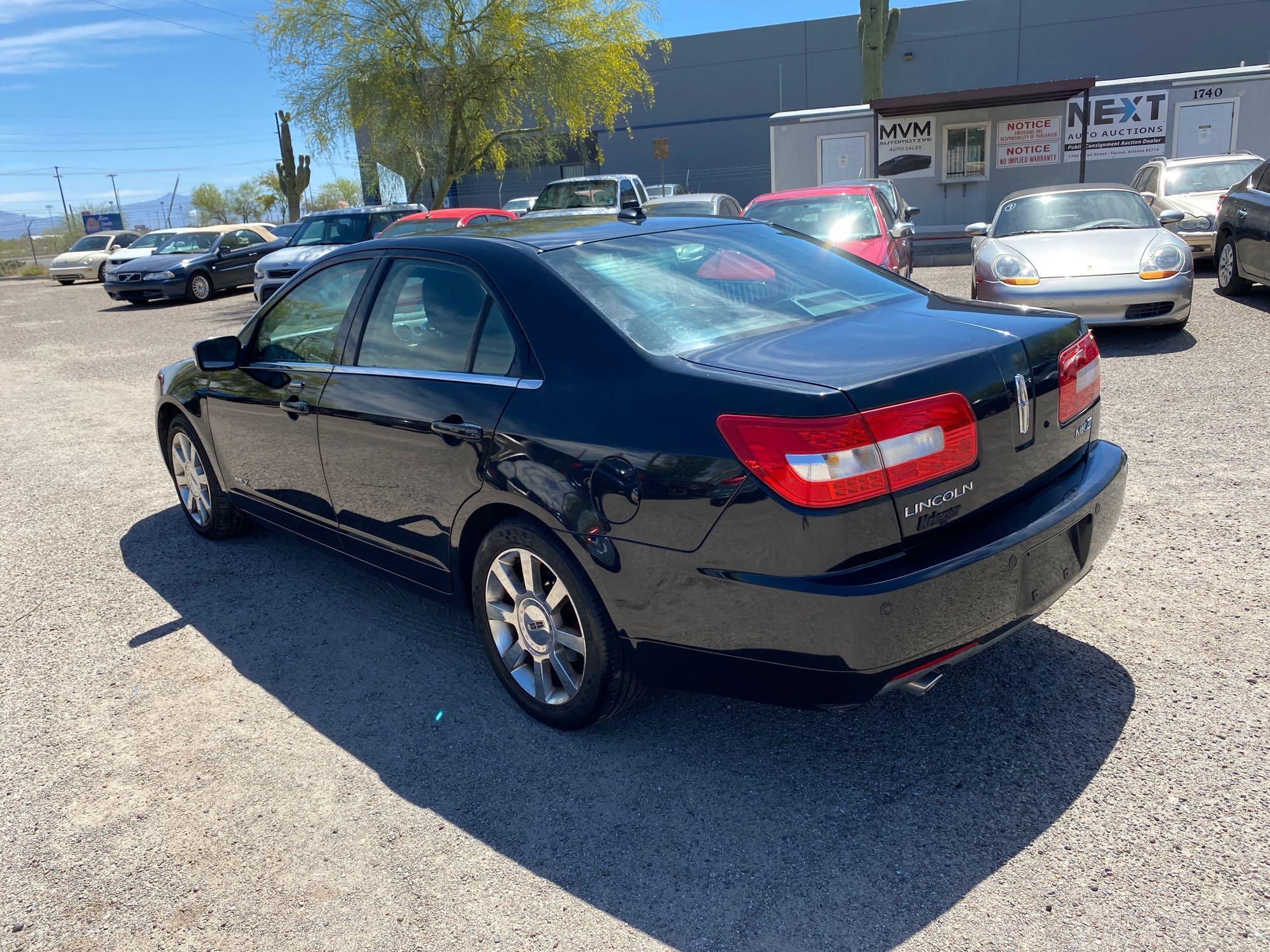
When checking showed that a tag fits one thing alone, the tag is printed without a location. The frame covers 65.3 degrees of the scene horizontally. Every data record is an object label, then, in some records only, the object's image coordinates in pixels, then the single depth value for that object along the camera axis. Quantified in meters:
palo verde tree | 22.64
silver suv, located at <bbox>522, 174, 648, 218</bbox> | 17.61
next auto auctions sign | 20.94
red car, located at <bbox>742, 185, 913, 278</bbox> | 10.07
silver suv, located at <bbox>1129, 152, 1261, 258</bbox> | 12.86
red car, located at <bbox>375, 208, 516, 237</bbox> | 14.95
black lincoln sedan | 2.48
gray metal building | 31.47
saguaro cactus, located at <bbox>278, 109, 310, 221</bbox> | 36.19
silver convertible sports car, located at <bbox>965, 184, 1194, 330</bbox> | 8.08
